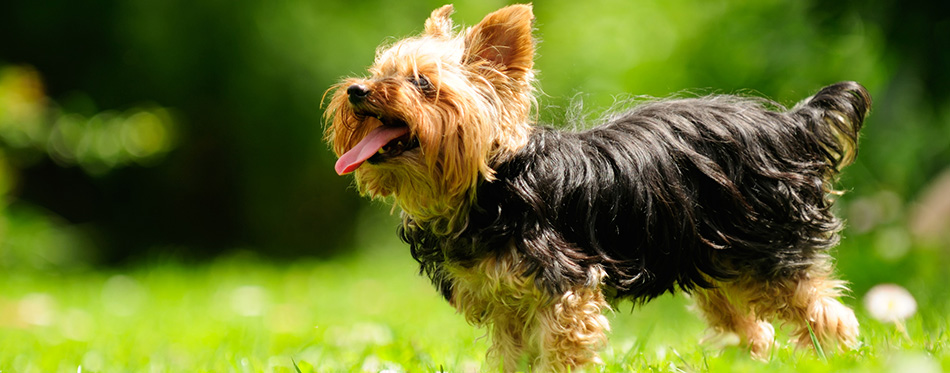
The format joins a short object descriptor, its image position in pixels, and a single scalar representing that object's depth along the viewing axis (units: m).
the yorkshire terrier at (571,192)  6.98
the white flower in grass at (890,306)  8.37
